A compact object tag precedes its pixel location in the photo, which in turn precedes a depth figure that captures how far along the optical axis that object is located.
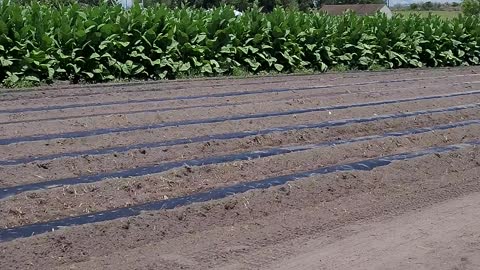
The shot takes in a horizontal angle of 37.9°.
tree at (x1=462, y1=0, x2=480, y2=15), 53.16
